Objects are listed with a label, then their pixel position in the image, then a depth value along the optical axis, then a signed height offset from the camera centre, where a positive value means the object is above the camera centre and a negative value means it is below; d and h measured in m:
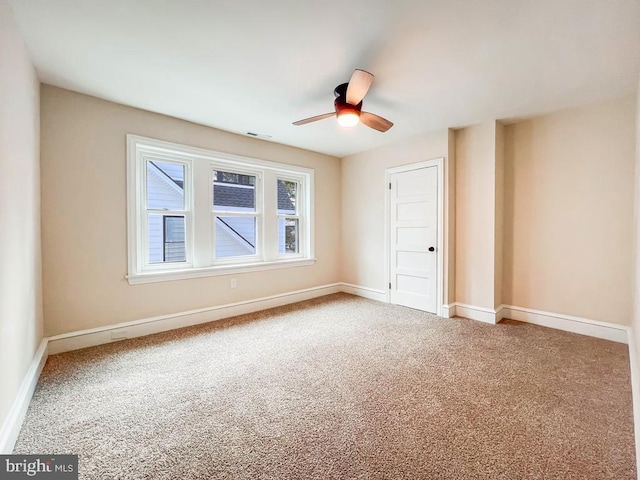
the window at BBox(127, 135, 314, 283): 3.27 +0.36
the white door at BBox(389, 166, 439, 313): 3.97 -0.01
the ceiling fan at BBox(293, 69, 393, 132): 2.18 +1.16
